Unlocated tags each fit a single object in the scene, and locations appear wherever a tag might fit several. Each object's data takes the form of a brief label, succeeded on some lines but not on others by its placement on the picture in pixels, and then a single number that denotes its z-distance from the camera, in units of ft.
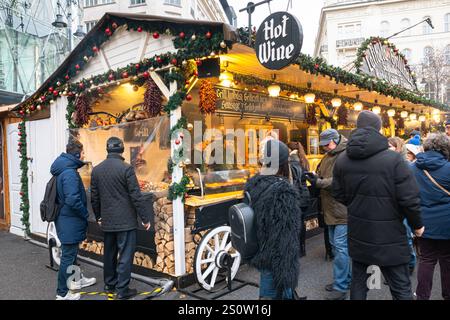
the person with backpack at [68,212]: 14.02
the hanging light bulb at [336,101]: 28.94
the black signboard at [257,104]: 21.83
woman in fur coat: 9.41
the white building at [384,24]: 150.92
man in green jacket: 13.50
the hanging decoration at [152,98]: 16.31
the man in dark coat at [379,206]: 9.35
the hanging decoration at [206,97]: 17.01
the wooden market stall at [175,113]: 15.58
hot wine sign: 13.04
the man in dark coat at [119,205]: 13.93
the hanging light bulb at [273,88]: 22.27
